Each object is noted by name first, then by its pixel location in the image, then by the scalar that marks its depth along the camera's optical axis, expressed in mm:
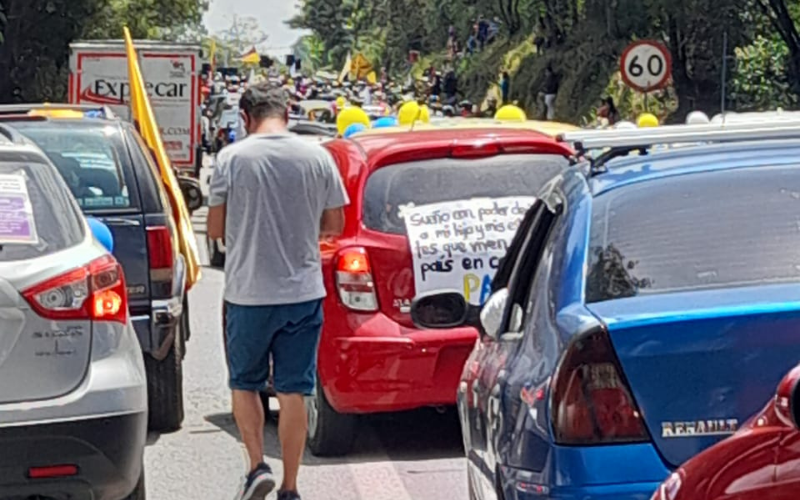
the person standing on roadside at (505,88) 45375
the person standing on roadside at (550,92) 39125
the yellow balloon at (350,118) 16078
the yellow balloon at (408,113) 14511
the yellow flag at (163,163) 10578
